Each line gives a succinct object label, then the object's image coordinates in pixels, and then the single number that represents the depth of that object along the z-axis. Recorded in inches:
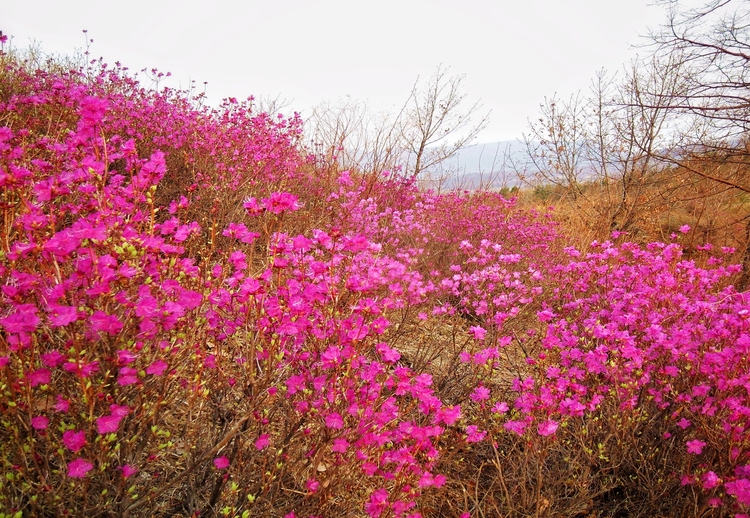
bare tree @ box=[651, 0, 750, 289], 250.2
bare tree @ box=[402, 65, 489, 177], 348.2
